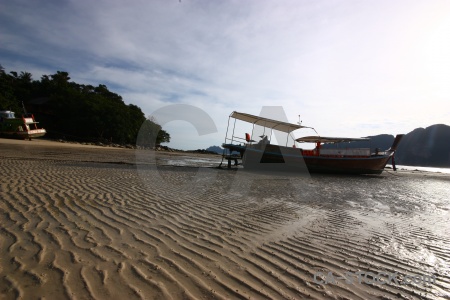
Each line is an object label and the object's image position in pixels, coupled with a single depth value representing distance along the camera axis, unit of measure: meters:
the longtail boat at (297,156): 20.41
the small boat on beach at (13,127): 31.80
